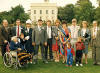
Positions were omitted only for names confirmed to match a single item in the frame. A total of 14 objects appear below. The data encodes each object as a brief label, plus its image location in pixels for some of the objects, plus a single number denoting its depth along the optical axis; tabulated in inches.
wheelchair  267.5
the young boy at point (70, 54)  295.3
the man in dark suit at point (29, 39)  315.0
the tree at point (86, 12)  2023.9
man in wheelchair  267.6
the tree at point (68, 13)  2851.9
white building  3339.1
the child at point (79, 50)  298.7
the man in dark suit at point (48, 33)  328.0
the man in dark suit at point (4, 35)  303.0
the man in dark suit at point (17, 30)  307.4
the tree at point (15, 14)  2203.5
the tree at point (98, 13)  1464.4
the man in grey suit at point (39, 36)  313.1
